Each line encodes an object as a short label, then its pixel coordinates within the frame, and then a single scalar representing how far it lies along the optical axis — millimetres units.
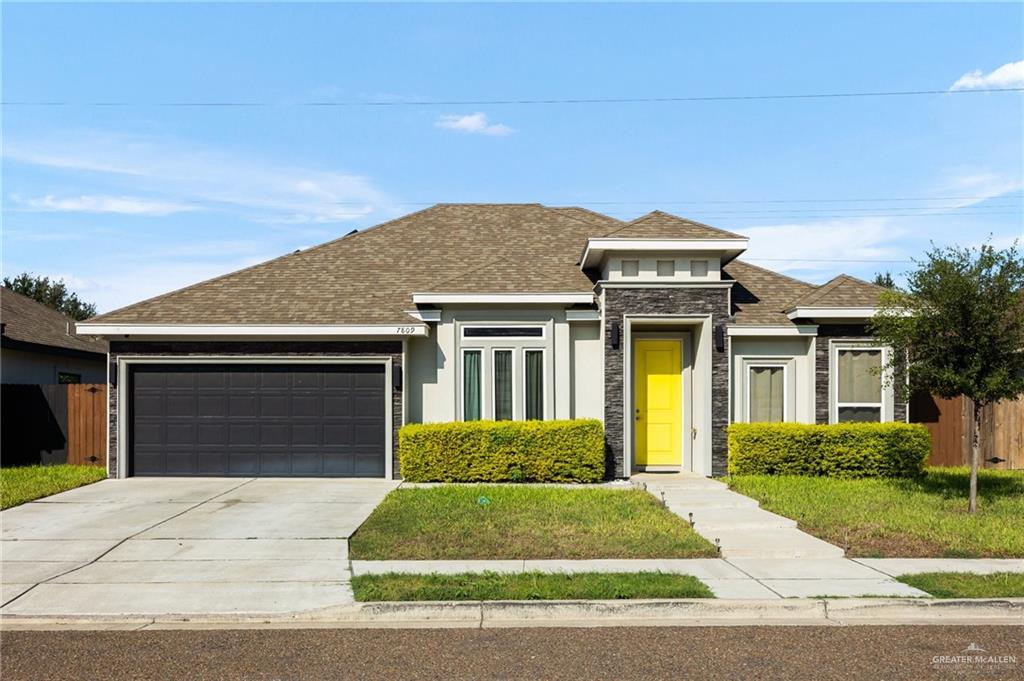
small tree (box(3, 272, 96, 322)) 48188
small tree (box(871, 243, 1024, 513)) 11852
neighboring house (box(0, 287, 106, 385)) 21000
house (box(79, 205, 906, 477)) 15977
